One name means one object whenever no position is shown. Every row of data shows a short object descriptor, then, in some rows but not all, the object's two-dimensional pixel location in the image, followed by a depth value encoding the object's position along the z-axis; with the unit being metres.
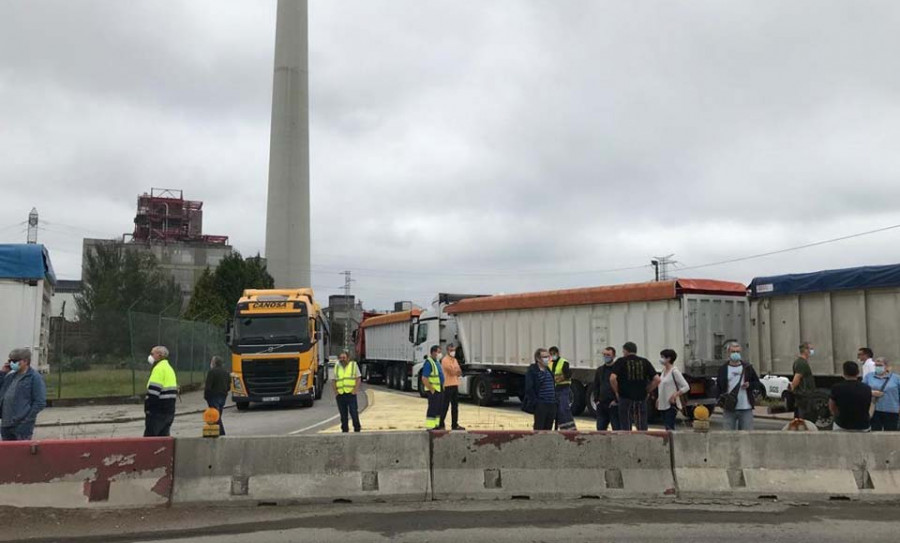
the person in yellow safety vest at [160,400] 9.04
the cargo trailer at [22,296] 18.86
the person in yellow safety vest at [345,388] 12.80
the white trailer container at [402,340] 24.92
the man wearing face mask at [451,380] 13.90
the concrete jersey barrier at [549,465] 7.80
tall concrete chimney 63.31
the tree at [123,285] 45.50
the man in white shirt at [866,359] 10.45
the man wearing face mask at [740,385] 9.36
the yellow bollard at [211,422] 7.56
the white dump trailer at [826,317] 13.12
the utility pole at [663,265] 73.82
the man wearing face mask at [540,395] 10.70
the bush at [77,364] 21.76
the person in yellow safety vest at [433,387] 12.95
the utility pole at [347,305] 79.22
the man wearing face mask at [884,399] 9.33
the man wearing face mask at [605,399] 10.83
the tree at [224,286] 49.46
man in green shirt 11.45
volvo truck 19.20
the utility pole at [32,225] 64.69
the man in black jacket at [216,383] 13.45
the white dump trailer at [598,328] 14.93
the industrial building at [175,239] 87.50
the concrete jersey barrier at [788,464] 7.80
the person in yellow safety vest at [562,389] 12.28
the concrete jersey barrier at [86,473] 7.01
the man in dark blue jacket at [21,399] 8.11
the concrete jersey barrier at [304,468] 7.46
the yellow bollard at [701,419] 7.95
